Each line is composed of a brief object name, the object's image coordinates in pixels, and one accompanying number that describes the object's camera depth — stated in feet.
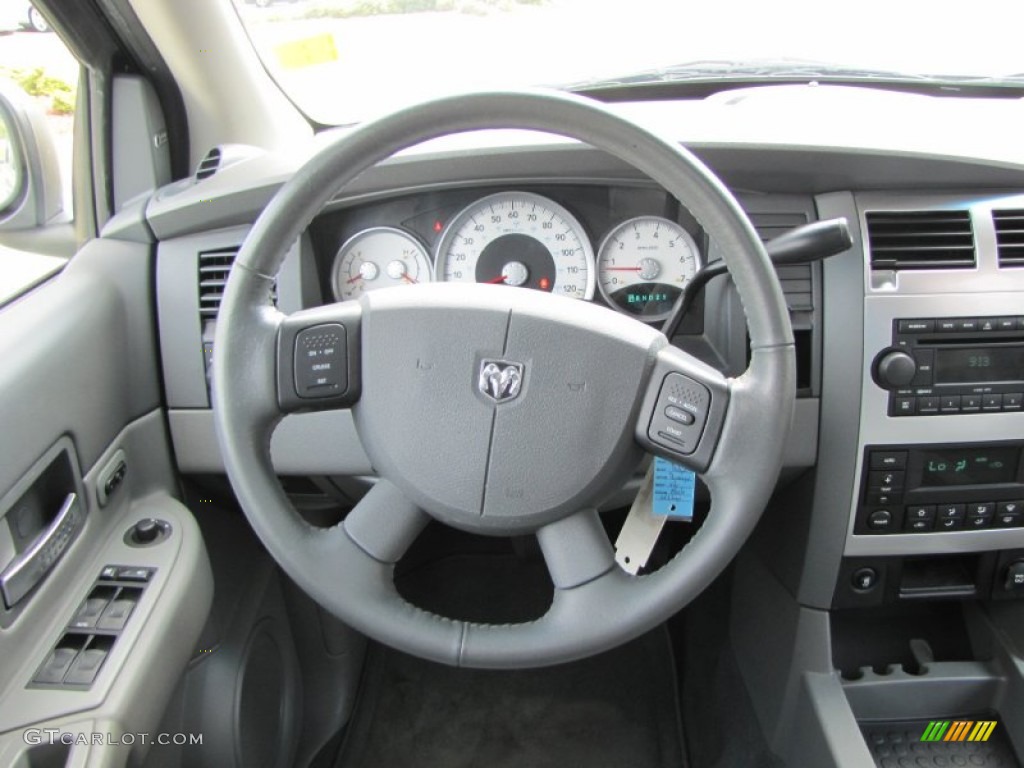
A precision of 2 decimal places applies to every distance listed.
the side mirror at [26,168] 5.07
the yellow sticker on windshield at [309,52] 5.72
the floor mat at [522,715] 6.31
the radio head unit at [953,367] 4.58
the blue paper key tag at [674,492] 3.58
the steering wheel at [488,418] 3.11
